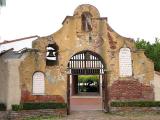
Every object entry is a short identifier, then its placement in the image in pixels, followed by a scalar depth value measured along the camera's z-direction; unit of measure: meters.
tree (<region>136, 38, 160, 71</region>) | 20.86
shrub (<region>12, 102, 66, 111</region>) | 14.11
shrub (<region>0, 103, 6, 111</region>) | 14.56
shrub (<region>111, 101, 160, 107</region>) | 14.91
